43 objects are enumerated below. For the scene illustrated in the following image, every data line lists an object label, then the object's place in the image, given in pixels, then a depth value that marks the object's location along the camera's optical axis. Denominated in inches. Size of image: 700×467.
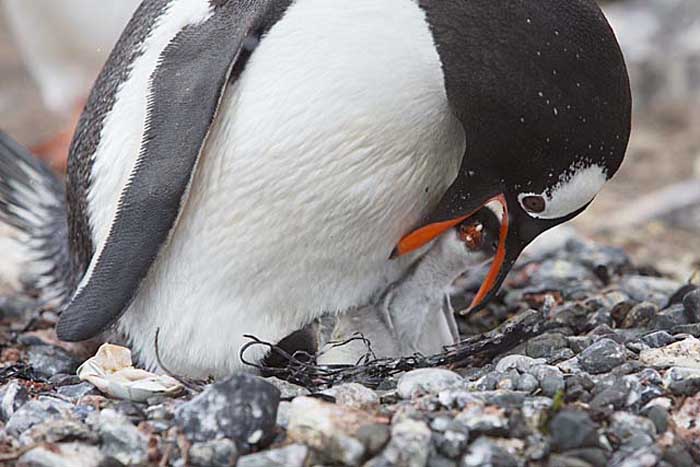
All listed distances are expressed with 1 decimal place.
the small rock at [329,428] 144.5
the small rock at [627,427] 153.0
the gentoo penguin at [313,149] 181.8
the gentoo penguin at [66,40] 551.5
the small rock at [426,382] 169.5
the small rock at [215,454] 144.9
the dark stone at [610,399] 159.5
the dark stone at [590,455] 146.1
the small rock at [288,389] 172.4
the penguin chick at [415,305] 206.8
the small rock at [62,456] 146.7
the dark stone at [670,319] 214.8
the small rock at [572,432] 147.6
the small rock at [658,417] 156.6
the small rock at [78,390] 179.6
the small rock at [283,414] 152.3
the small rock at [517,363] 181.9
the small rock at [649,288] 248.7
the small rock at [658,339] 194.5
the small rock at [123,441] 149.7
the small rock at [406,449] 143.4
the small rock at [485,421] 148.6
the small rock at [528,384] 167.2
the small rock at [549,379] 164.6
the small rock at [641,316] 221.6
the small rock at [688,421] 158.9
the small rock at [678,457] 149.0
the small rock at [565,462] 144.0
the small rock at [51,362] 219.1
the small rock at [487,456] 143.7
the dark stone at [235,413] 147.3
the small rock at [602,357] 180.4
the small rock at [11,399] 171.6
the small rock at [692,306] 215.9
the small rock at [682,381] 168.4
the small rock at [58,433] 152.8
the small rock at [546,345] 199.3
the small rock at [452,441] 145.9
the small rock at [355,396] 164.9
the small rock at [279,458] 142.0
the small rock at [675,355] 181.2
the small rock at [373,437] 145.2
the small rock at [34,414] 160.9
